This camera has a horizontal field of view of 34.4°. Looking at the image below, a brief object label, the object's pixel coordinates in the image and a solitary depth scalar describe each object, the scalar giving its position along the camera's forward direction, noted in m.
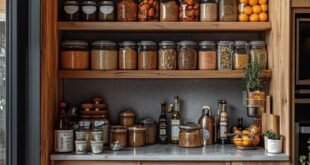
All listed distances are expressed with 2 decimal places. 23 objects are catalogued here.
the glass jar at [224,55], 3.60
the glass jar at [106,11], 3.64
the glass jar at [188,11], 3.60
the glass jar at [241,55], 3.60
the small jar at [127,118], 3.75
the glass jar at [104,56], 3.61
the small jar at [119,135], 3.58
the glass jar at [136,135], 3.61
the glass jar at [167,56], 3.61
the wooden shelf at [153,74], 3.55
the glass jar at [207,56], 3.60
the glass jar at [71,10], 3.64
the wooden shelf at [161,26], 3.55
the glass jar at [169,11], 3.59
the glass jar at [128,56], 3.62
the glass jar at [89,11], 3.64
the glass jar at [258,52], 3.62
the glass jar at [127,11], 3.61
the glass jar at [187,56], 3.60
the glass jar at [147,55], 3.61
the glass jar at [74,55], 3.61
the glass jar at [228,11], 3.59
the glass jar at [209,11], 3.59
